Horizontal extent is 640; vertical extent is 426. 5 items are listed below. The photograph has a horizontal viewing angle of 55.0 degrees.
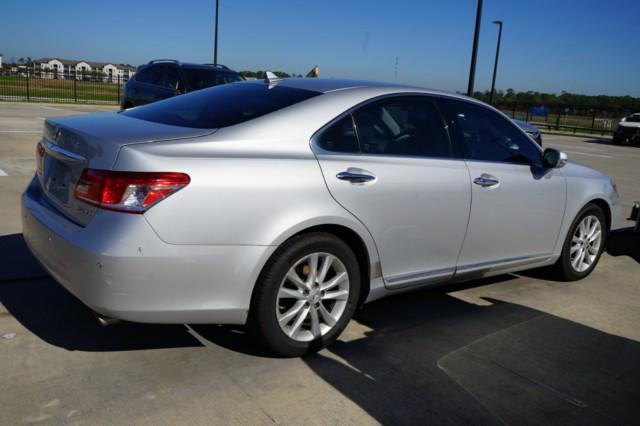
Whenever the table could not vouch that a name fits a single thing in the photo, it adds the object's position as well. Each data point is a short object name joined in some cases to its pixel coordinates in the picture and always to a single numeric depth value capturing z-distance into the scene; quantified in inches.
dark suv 480.1
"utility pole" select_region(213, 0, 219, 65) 1146.0
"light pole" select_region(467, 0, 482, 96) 614.5
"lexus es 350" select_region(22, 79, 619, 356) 113.7
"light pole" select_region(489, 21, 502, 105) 1422.2
